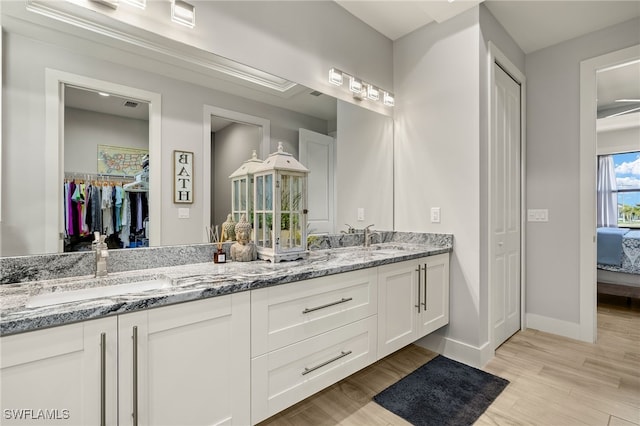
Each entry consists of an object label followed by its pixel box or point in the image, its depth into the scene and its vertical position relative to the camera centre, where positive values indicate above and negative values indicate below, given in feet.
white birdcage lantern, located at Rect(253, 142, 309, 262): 5.73 +0.07
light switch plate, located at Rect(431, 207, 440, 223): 8.21 -0.04
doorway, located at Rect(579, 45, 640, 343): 8.82 +0.43
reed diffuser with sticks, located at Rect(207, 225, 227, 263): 5.48 -0.54
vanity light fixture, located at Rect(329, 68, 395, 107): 7.52 +3.39
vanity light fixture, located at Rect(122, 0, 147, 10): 4.64 +3.25
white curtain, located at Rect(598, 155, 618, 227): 20.22 +1.31
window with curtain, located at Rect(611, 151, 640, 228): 19.48 +1.56
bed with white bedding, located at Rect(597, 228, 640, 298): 11.68 -2.02
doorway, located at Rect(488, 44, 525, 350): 7.99 +0.43
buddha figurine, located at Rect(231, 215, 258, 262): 5.65 -0.59
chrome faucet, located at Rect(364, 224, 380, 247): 8.34 -0.65
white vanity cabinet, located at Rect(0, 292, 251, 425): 2.84 -1.65
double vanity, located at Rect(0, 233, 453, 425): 2.91 -1.54
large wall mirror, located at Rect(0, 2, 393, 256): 3.97 +1.47
